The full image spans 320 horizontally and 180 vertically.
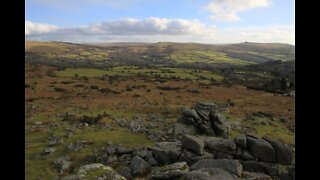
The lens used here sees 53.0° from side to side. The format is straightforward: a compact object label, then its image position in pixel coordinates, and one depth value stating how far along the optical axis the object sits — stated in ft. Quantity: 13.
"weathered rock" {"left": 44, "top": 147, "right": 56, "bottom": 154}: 68.10
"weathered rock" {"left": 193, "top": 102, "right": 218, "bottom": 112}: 88.53
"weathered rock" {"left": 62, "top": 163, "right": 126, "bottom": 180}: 41.78
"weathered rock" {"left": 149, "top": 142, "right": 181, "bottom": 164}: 61.99
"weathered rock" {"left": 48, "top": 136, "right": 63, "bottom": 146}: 73.74
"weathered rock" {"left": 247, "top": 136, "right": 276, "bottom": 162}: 60.08
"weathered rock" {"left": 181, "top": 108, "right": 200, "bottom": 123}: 84.48
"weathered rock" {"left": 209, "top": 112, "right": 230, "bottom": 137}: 83.08
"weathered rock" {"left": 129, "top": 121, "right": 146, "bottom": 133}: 88.12
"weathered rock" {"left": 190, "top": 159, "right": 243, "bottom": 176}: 49.63
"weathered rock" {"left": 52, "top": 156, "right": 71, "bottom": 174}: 60.86
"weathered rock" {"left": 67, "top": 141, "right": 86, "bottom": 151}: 70.61
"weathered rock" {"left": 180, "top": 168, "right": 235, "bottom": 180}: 40.65
